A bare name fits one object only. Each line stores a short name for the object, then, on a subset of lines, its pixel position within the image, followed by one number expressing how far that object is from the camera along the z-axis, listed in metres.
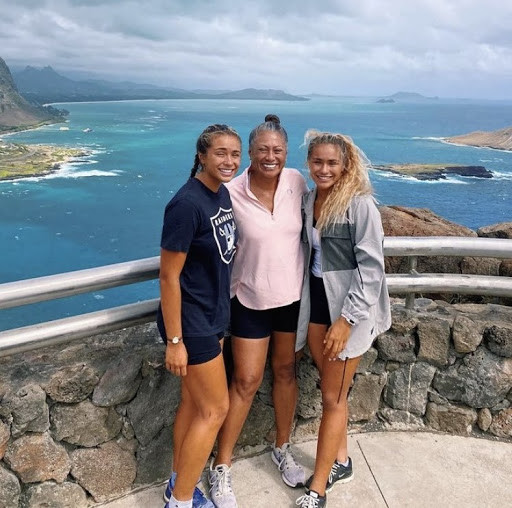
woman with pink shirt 2.32
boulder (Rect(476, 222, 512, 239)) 4.59
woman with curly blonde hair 2.26
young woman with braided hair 2.00
